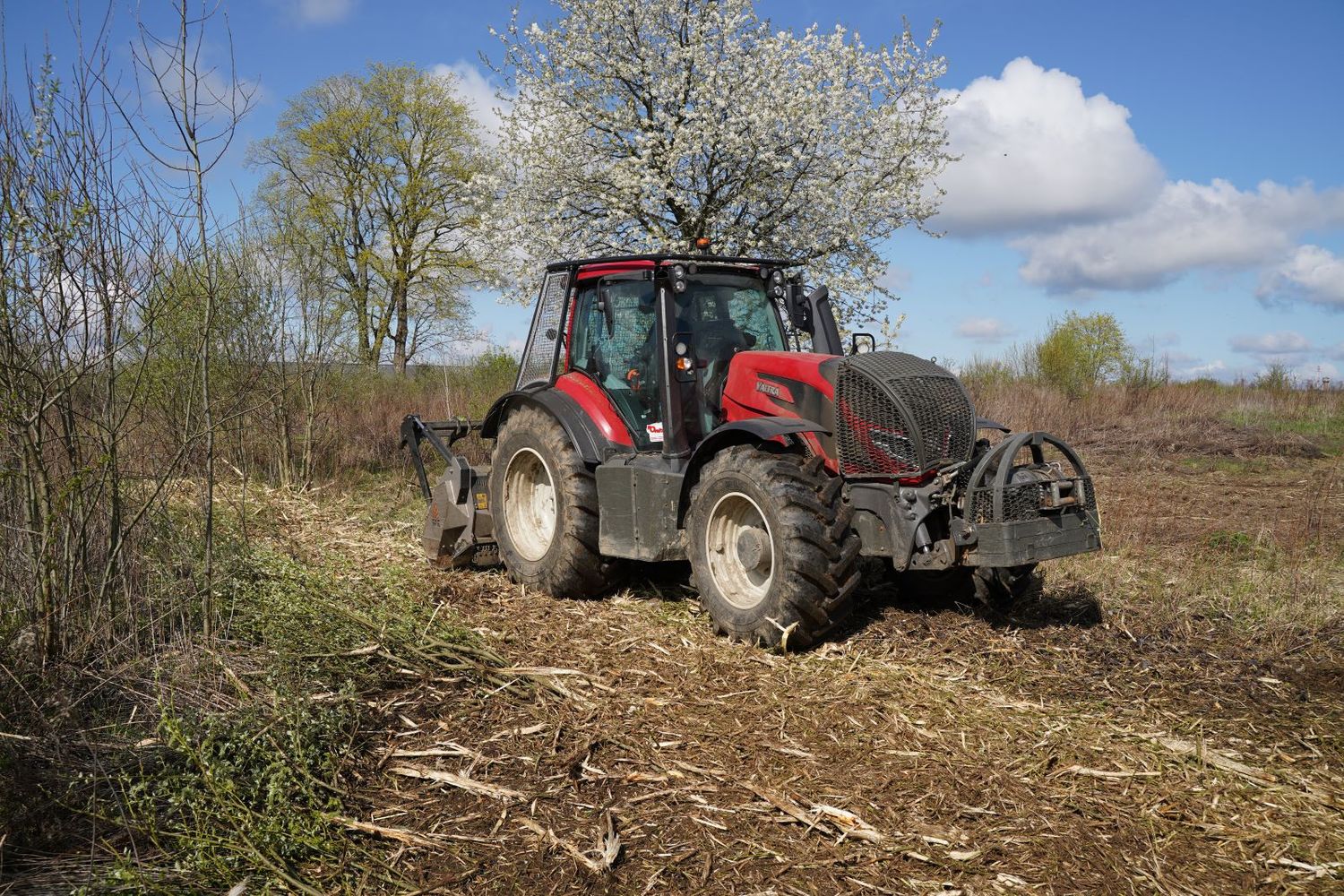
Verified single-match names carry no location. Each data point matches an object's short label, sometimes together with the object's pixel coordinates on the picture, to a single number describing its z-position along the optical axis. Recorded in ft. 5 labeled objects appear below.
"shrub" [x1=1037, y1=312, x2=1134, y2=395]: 60.34
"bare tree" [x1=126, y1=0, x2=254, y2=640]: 14.29
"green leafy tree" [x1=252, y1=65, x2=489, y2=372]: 95.71
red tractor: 16.84
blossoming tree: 50.78
